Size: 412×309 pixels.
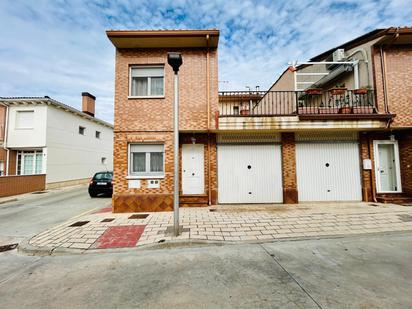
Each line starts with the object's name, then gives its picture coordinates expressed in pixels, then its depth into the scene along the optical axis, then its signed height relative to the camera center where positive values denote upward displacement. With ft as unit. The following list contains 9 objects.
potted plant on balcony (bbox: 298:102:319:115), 26.03 +7.62
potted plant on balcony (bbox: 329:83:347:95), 26.06 +10.21
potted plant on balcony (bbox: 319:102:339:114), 26.14 +7.56
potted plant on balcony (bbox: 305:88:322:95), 26.12 +10.13
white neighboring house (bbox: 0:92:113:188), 47.52 +7.70
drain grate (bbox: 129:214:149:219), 21.42 -5.42
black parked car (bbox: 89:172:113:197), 36.17 -3.26
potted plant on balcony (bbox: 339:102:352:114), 25.53 +7.38
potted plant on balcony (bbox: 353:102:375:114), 25.99 +7.52
